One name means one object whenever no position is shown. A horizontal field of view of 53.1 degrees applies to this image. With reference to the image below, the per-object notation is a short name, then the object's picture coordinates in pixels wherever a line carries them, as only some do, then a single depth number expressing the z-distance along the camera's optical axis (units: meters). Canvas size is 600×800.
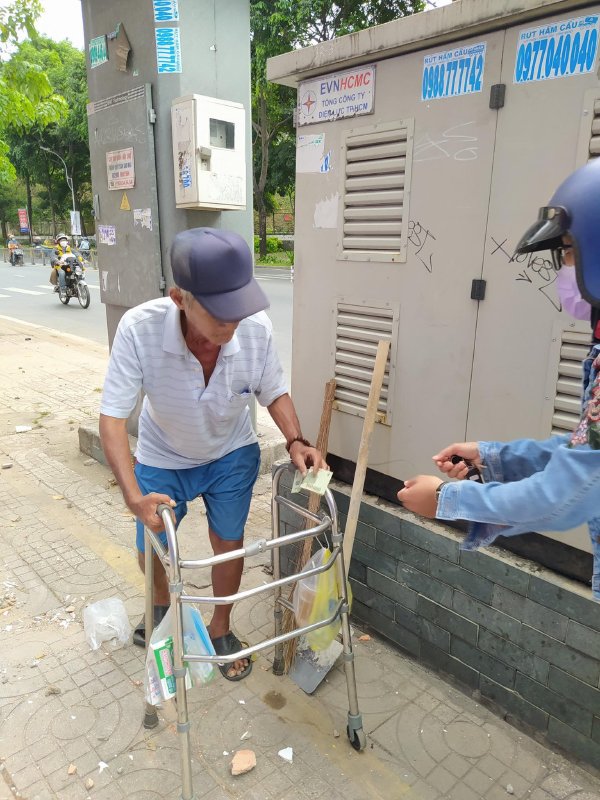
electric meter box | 3.66
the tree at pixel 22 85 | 6.76
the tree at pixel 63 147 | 33.06
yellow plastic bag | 2.29
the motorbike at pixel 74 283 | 13.96
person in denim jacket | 1.19
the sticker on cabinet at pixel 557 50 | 1.79
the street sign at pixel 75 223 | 30.42
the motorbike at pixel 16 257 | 28.78
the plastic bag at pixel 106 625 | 2.80
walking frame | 1.76
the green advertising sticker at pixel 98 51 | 4.15
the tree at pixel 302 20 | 17.77
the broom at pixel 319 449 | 2.67
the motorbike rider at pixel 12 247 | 28.80
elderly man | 1.94
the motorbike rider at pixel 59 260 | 14.13
